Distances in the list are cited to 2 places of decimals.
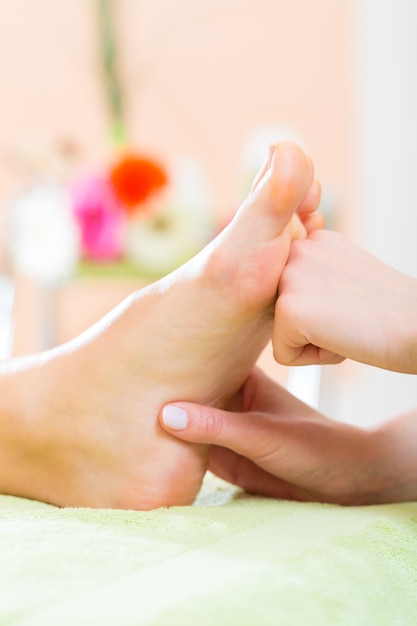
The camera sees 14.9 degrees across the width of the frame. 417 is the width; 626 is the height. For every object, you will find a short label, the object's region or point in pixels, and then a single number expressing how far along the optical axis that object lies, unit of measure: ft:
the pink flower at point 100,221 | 6.09
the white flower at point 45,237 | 6.28
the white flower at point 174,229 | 6.17
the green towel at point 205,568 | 2.34
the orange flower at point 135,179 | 6.13
